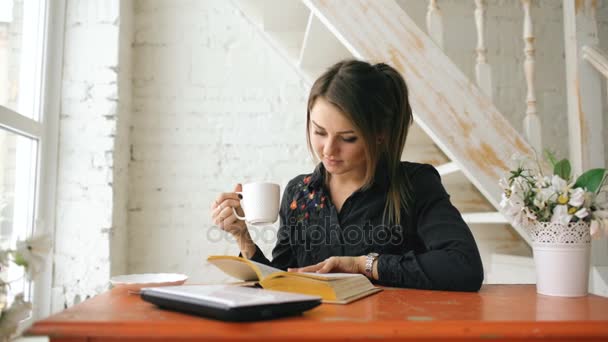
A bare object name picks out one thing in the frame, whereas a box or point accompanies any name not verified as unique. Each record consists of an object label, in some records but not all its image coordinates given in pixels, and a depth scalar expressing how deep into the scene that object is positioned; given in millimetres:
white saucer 985
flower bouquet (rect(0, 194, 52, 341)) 643
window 1615
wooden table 627
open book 838
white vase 1006
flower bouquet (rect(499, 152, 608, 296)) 1006
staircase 1764
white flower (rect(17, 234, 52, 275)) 658
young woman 1229
